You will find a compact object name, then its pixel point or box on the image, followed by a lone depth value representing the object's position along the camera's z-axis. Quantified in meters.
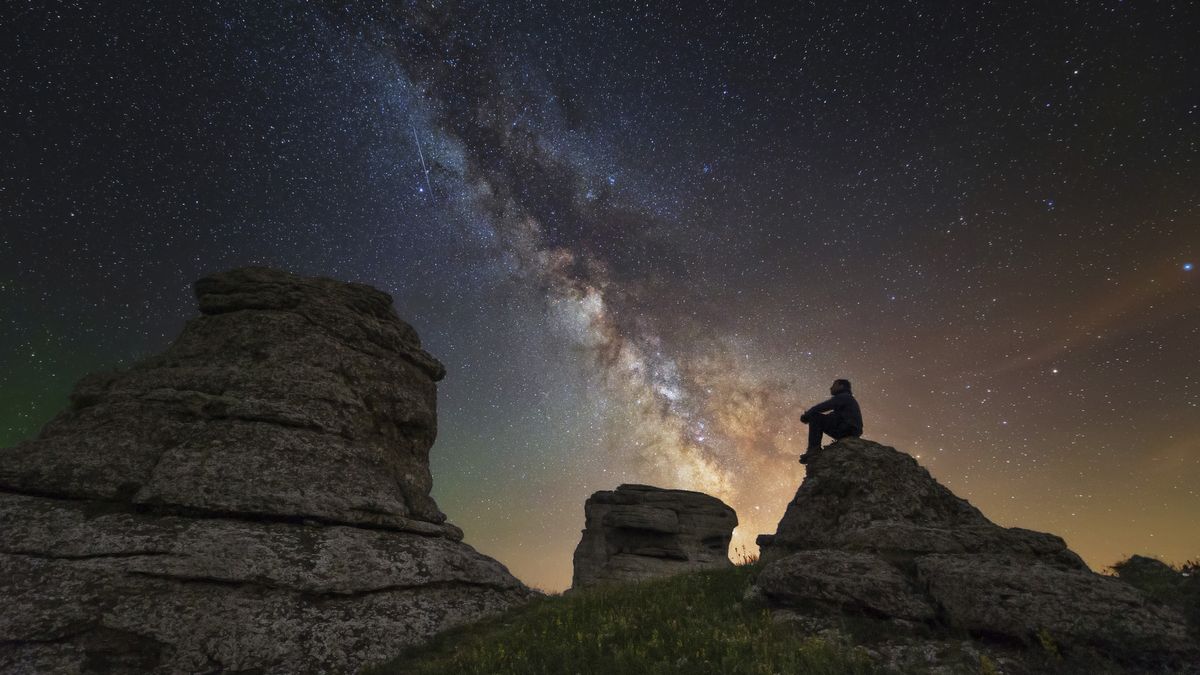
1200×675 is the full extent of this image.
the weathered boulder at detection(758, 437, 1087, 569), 10.62
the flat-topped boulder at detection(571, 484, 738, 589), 40.00
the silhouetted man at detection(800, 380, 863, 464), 14.91
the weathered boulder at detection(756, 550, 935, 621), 8.74
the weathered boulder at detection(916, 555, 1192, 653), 7.09
